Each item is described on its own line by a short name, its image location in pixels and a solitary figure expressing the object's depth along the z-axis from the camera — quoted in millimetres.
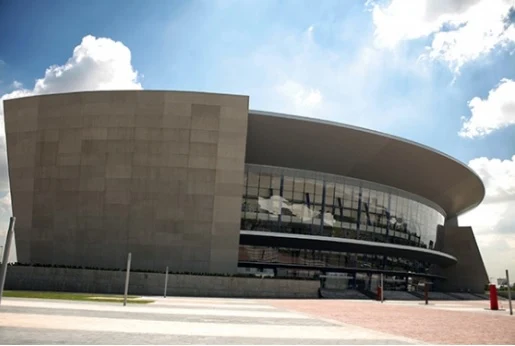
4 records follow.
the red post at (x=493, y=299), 27891
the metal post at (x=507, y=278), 23959
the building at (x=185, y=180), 35312
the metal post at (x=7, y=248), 8242
